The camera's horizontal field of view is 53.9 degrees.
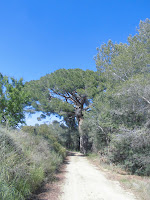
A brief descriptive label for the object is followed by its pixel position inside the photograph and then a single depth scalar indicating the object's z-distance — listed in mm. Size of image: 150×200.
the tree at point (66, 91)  18766
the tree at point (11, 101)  8398
